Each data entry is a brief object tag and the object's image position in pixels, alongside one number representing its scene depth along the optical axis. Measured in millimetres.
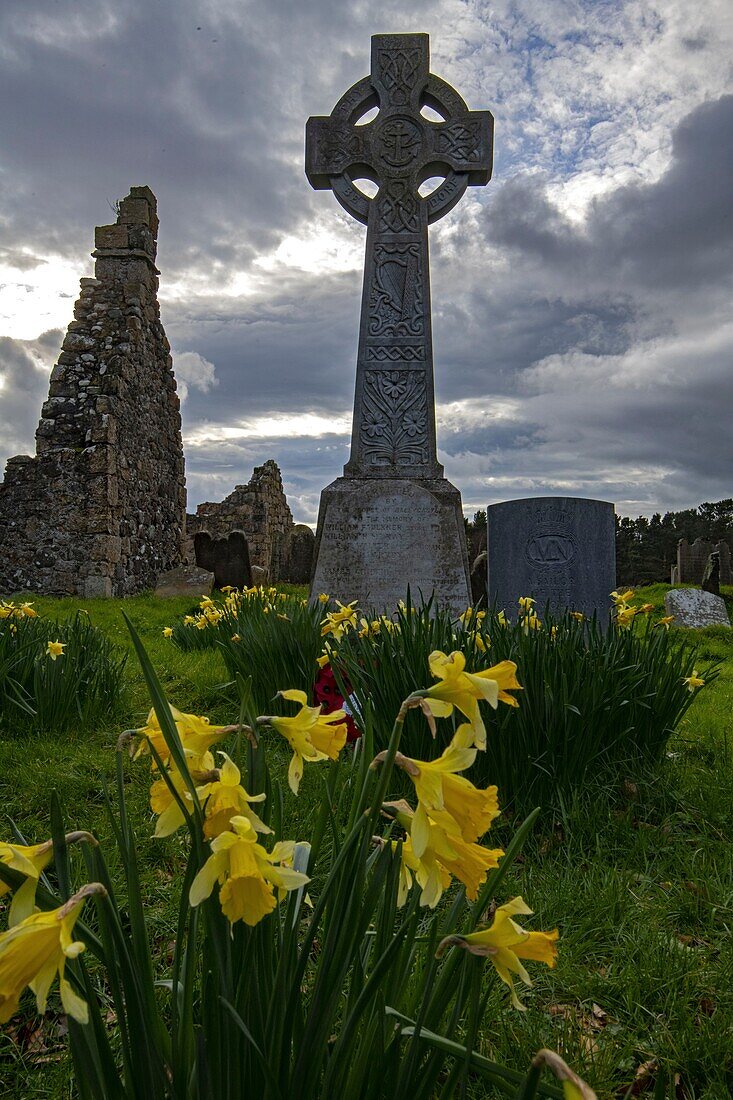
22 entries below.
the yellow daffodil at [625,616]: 3154
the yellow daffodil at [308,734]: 830
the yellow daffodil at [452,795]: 739
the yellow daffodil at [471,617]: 3322
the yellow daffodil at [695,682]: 2851
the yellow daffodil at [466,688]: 751
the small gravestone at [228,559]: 10500
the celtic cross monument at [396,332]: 5730
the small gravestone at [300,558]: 14297
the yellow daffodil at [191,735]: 842
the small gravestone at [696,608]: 9273
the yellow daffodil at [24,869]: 703
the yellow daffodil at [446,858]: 754
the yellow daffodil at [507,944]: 769
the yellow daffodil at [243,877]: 693
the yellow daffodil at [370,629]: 3246
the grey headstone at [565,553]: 5074
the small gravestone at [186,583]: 9945
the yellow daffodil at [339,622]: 2996
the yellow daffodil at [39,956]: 638
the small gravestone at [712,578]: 12333
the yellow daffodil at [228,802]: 744
